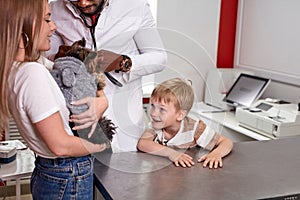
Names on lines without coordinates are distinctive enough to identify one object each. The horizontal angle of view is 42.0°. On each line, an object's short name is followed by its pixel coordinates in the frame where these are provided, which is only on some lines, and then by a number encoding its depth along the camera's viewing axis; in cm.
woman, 88
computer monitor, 280
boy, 120
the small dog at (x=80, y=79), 97
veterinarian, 124
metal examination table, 96
